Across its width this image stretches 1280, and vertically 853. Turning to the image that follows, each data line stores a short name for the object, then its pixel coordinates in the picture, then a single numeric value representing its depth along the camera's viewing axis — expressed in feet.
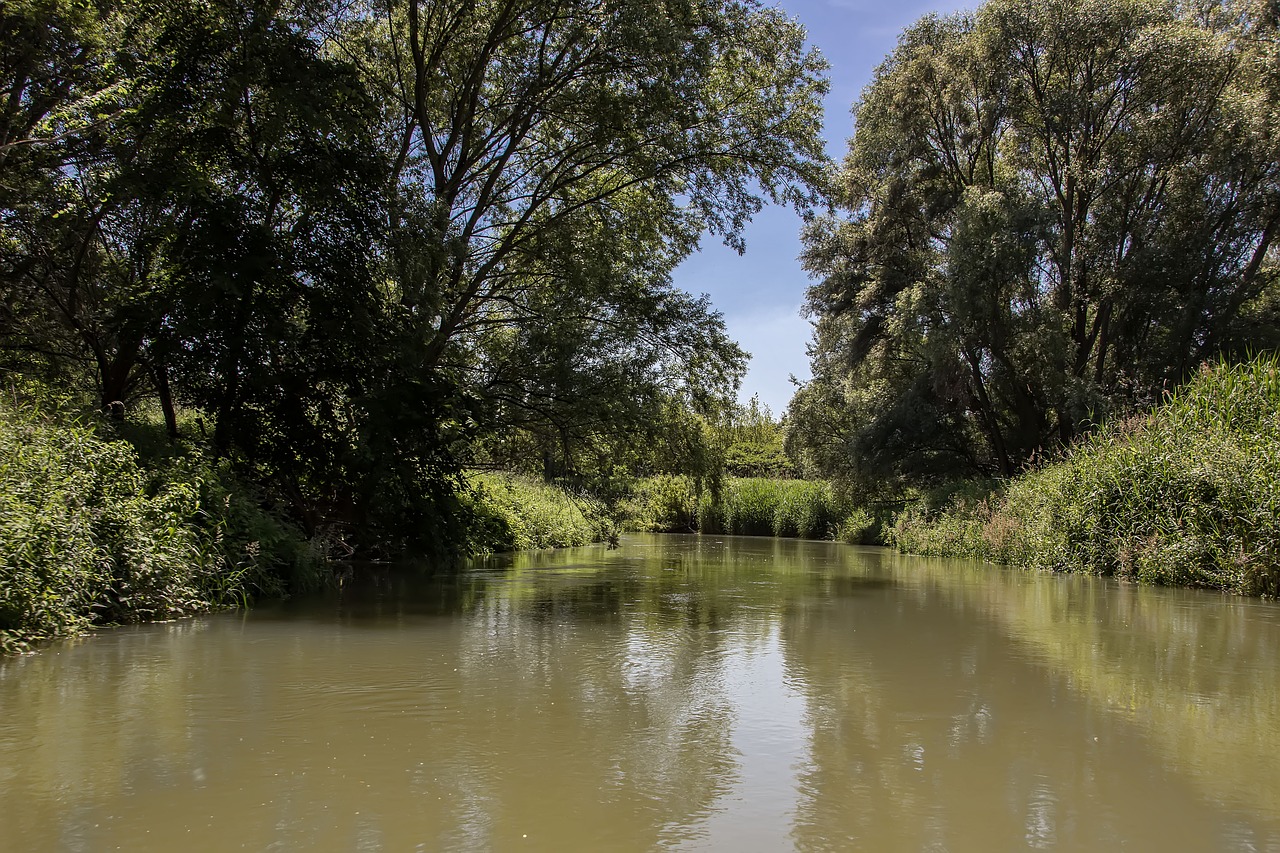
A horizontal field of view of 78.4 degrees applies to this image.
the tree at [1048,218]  70.59
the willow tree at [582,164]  49.21
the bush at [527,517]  62.90
